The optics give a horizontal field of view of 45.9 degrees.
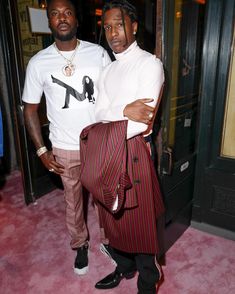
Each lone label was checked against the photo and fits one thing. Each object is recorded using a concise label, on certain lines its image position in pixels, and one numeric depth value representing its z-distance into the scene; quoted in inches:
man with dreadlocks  52.5
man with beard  68.4
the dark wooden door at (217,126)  80.5
